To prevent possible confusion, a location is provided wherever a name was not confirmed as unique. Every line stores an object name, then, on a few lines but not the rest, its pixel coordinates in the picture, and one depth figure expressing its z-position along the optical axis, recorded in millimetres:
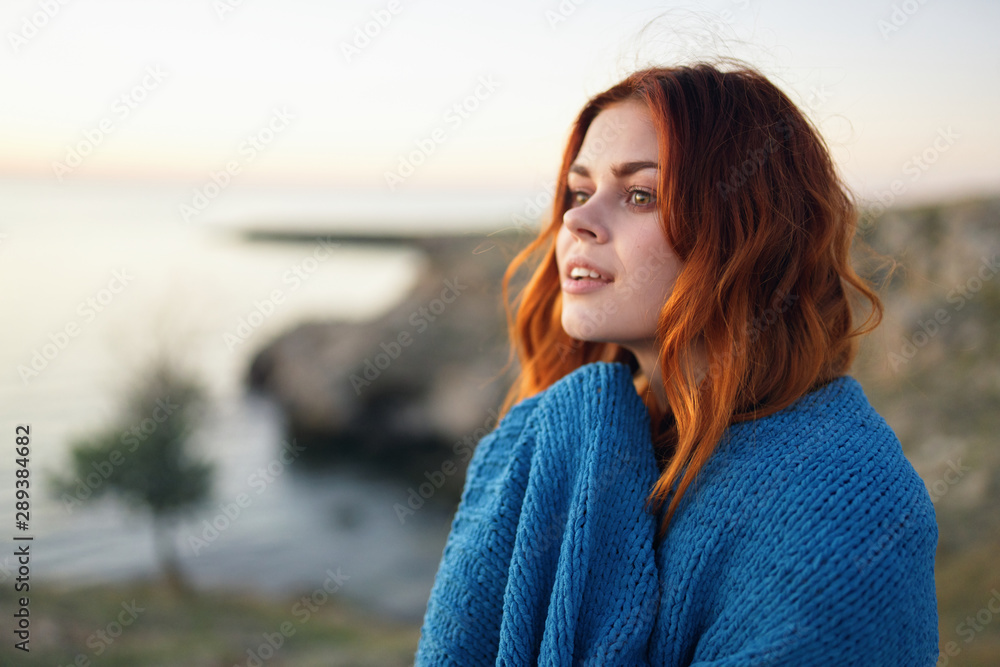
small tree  6570
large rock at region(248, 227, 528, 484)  10648
